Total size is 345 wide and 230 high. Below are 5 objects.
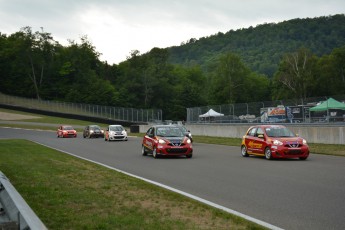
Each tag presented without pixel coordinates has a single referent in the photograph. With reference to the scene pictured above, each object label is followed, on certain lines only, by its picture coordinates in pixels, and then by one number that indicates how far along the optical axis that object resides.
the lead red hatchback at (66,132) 50.66
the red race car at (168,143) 22.02
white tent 45.77
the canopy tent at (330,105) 28.87
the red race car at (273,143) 19.88
